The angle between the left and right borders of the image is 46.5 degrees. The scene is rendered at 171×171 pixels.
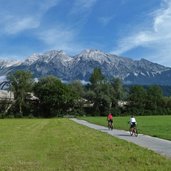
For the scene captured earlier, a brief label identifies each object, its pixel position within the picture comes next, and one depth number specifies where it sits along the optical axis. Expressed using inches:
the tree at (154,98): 2768.9
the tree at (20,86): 2417.6
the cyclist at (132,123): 666.3
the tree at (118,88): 2597.8
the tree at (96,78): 2586.3
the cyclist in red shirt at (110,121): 880.4
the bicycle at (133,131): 648.9
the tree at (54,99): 2403.7
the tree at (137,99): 2720.6
